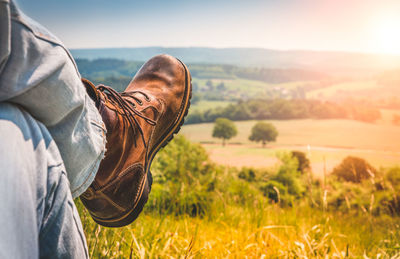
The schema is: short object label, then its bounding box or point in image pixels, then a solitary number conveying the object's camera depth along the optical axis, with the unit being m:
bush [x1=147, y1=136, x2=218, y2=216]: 2.17
